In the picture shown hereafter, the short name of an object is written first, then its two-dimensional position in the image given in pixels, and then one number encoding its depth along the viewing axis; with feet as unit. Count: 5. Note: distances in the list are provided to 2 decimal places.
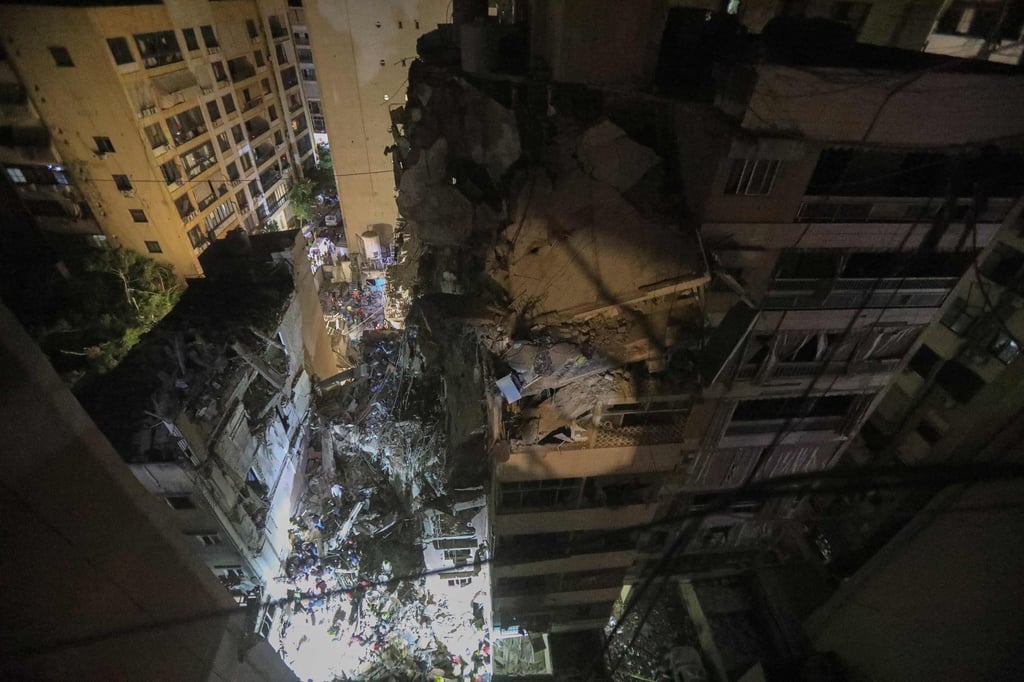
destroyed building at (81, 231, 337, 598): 35.70
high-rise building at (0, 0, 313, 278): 61.16
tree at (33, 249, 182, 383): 59.11
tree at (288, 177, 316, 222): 106.22
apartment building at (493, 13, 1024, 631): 18.95
